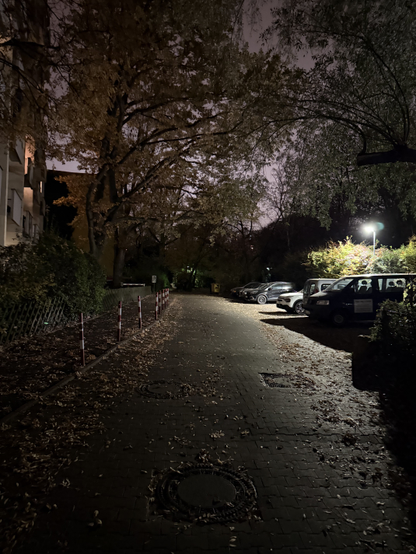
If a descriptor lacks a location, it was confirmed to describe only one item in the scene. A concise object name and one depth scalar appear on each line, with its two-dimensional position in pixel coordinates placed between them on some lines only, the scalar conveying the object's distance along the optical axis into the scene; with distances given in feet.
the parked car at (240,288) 107.98
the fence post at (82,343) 25.27
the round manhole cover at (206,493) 9.96
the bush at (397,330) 19.38
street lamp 71.67
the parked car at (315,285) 63.62
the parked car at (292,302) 71.10
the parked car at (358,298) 47.24
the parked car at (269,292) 98.78
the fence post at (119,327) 34.04
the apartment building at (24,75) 23.26
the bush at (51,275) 30.99
